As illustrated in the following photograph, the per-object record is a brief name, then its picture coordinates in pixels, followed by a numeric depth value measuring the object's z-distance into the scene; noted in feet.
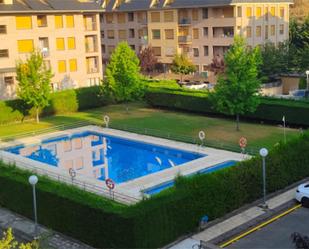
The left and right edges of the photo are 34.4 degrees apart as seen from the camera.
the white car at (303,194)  74.55
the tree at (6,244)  37.60
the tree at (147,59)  231.91
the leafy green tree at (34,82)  144.46
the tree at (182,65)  221.05
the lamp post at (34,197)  65.05
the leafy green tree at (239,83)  125.08
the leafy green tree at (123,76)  155.74
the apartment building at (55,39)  167.84
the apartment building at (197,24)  213.28
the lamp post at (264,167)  71.72
